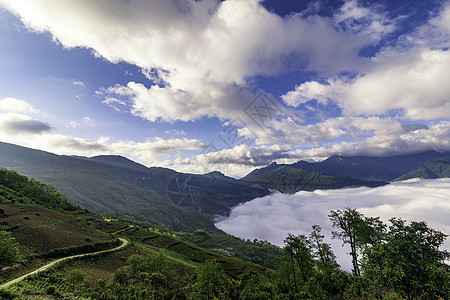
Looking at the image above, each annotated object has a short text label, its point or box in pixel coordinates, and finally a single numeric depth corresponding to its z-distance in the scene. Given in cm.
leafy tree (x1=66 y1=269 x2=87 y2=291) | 3481
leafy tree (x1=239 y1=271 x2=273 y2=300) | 2970
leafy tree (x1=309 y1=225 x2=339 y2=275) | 4334
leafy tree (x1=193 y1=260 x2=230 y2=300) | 3173
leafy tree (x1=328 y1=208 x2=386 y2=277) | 3612
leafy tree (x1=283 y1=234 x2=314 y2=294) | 4278
